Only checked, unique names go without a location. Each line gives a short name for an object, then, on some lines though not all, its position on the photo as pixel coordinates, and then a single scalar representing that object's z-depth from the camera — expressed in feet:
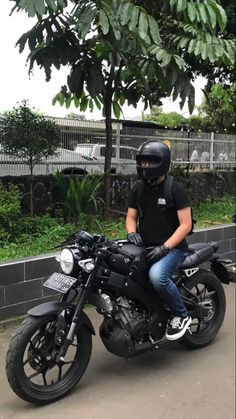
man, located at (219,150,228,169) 37.42
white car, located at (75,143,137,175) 25.84
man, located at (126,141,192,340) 12.14
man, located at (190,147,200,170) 34.17
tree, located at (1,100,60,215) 20.59
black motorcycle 10.73
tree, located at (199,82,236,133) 33.34
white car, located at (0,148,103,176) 21.74
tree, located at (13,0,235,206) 15.96
